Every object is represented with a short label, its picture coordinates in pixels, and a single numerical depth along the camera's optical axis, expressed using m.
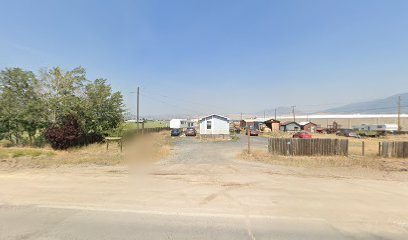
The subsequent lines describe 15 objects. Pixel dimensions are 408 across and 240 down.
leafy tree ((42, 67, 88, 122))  20.42
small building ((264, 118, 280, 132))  57.34
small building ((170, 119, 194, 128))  59.94
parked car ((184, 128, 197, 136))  39.18
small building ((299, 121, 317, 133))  64.93
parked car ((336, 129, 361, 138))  46.46
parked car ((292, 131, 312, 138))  33.98
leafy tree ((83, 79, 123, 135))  22.15
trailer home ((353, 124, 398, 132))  56.45
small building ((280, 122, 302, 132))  59.22
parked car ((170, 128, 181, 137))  39.44
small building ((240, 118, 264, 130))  62.52
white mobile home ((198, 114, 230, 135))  35.62
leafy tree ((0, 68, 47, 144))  19.64
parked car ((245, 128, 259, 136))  43.17
